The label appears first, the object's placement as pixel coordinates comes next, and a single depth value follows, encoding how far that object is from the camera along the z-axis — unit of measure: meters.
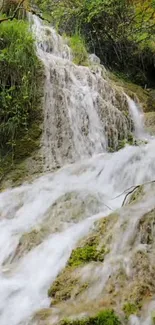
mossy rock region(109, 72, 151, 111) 8.12
